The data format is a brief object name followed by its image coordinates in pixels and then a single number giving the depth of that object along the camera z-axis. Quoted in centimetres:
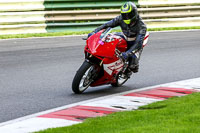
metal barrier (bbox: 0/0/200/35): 3469
